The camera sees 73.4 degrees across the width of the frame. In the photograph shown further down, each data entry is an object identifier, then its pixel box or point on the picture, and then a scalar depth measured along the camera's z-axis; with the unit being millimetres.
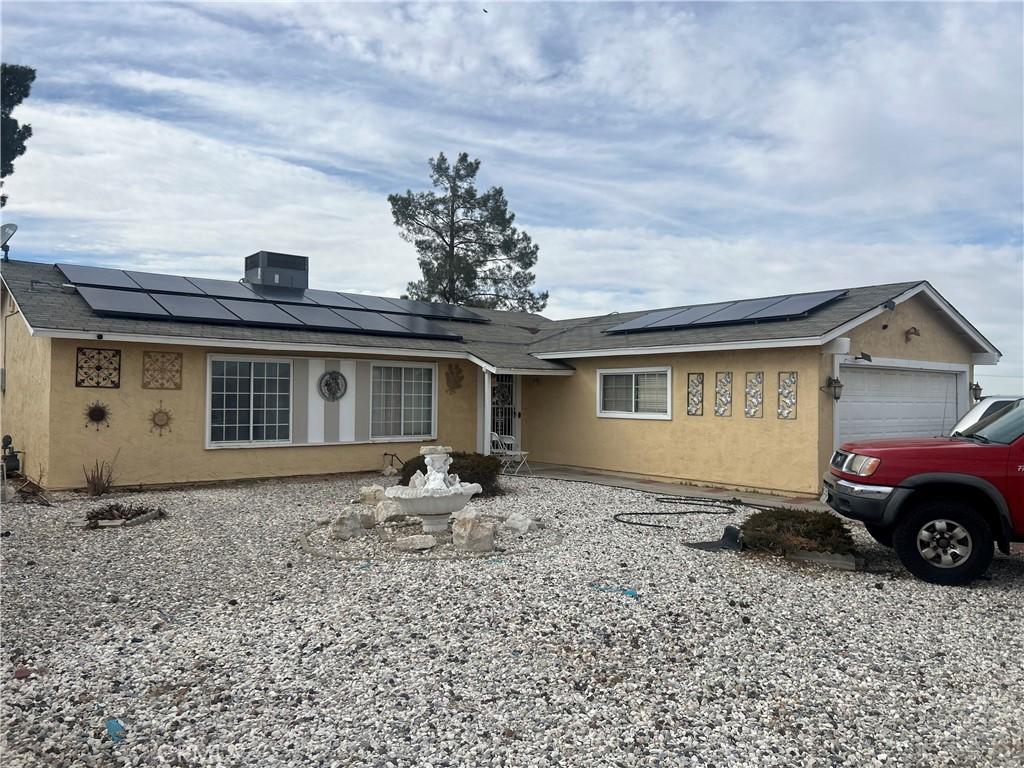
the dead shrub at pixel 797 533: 6754
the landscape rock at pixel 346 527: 7539
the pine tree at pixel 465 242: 28594
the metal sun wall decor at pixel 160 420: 11242
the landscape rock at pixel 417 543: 6992
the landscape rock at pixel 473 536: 6945
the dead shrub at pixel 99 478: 10363
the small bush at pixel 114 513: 8148
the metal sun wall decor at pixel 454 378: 14867
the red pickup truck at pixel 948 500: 5891
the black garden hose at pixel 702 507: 9164
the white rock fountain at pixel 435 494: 7700
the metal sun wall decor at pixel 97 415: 10648
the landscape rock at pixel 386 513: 8266
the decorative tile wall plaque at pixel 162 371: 11203
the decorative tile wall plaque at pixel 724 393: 12039
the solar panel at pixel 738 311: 12666
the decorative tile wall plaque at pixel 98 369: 10594
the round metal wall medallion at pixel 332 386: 13039
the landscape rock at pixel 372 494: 9719
